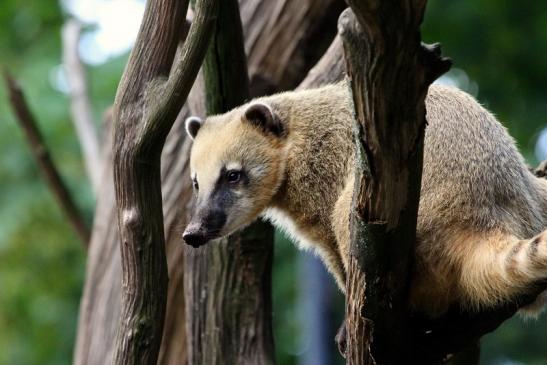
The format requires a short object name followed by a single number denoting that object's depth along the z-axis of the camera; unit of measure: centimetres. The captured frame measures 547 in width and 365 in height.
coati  877
